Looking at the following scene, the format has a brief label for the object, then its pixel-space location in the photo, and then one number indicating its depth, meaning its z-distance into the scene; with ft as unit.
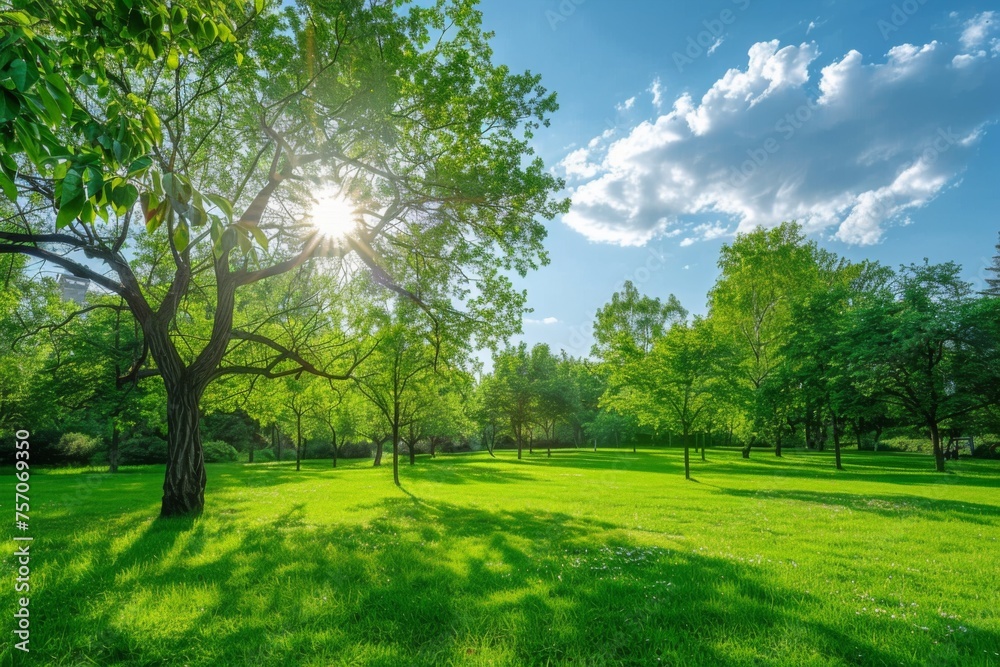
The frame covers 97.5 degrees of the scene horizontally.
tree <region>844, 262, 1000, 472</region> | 86.28
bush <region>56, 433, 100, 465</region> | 107.65
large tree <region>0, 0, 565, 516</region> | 33.71
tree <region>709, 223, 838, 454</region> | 135.95
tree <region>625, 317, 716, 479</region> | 84.07
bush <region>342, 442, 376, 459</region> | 191.01
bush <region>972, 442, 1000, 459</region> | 144.25
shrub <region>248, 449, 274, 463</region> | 173.27
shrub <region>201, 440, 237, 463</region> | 140.36
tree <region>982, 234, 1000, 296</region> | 191.74
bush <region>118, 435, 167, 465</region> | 120.47
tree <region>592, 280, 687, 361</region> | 193.57
